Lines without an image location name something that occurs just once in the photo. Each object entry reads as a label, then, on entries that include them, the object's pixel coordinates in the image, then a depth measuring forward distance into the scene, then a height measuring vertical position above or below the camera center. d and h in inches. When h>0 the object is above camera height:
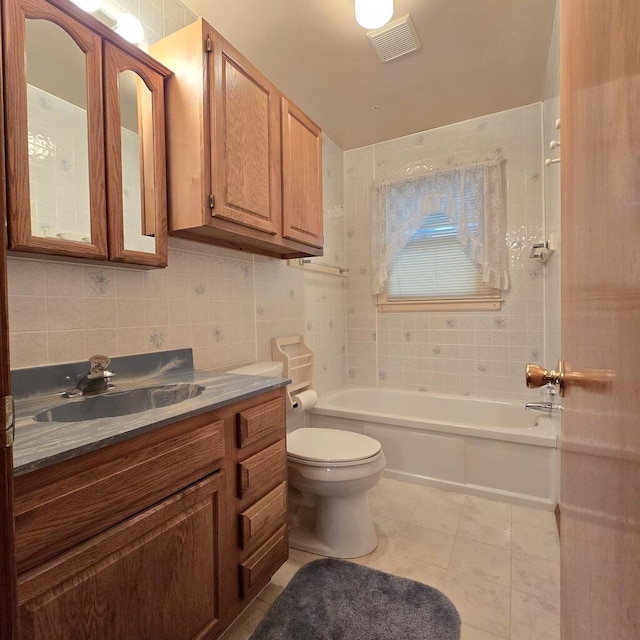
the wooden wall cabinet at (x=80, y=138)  37.7 +22.3
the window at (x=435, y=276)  105.1 +11.2
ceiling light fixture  59.8 +50.8
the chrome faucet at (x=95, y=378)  46.0 -7.3
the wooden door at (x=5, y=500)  16.6 -8.2
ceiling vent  67.4 +53.6
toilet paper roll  81.4 -19.3
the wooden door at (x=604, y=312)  12.2 -0.1
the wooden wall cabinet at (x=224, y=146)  51.9 +26.9
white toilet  62.2 -30.2
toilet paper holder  84.1 -11.5
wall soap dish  74.4 +14.6
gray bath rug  47.9 -42.0
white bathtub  78.4 -30.9
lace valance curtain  100.5 +29.8
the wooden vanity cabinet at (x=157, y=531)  26.9 -20.1
